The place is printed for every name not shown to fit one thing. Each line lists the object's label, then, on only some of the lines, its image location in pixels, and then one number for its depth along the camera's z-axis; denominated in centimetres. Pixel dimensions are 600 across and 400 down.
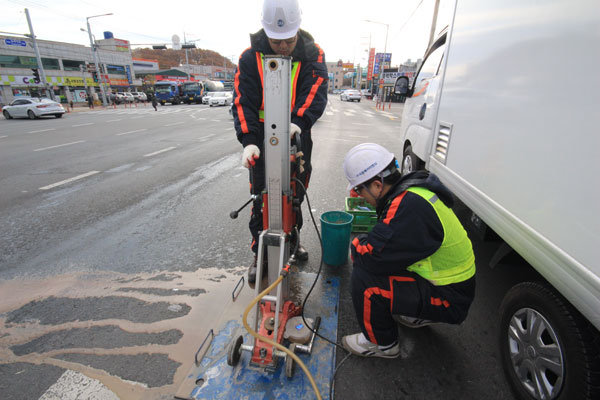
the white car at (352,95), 3953
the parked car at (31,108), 1842
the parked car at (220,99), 3027
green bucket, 271
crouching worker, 158
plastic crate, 322
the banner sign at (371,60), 5922
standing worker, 214
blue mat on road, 171
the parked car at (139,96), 4331
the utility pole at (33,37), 2333
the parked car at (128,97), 4061
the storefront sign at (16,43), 3333
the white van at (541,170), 118
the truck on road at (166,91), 3447
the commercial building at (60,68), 3403
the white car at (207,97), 3154
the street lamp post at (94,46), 2879
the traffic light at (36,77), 2668
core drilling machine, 164
